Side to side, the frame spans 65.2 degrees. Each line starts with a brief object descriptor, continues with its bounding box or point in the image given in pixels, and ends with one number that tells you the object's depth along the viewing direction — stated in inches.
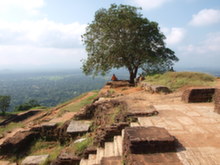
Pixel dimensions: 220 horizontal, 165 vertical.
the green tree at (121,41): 610.5
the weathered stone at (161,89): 356.0
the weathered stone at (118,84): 602.4
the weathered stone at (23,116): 686.4
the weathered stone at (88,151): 186.3
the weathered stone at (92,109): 309.4
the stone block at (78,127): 270.4
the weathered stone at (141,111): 206.2
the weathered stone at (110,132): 187.3
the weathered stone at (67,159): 192.1
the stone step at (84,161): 176.2
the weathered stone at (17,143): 272.8
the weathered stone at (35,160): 232.8
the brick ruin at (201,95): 261.6
